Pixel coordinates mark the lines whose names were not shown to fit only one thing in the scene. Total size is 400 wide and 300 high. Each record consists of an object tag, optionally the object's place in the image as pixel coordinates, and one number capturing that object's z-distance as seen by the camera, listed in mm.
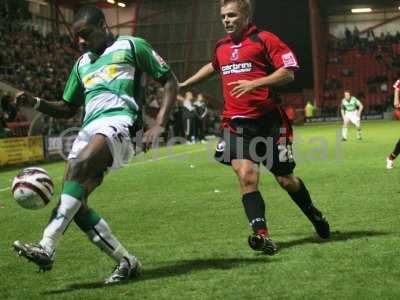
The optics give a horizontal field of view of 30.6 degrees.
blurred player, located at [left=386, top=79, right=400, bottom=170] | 14068
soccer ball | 5289
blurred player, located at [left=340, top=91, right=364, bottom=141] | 28125
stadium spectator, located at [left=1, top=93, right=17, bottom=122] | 22984
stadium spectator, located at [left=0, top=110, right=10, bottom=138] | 21062
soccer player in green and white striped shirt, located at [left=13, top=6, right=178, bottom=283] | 5027
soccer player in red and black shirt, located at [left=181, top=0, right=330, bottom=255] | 6215
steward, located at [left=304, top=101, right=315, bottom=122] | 45938
